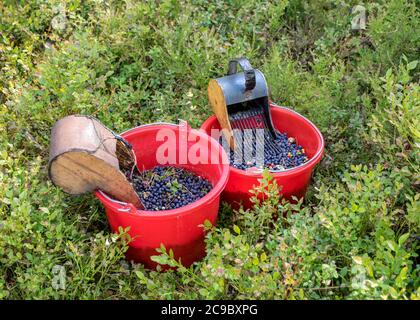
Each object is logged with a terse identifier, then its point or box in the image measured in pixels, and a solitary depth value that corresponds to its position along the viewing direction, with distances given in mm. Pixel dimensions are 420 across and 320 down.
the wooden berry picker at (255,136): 2658
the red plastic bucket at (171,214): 2322
